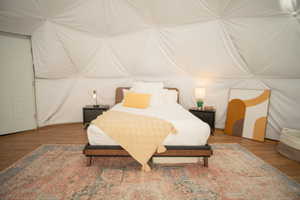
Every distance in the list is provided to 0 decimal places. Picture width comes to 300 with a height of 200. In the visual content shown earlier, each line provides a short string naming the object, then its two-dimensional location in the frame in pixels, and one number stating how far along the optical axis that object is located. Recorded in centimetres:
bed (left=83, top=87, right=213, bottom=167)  236
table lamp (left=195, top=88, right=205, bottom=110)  409
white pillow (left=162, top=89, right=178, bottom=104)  396
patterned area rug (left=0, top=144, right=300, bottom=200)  192
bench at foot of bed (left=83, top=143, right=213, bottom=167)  235
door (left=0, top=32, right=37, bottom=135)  369
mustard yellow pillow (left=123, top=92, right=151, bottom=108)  349
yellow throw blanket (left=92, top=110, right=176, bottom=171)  232
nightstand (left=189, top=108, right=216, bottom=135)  394
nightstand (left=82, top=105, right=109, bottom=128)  426
